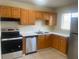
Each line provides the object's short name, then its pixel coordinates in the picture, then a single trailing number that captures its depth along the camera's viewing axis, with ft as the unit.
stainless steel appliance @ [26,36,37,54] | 8.66
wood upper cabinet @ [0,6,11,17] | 7.60
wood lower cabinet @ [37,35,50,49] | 9.83
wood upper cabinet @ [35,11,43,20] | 10.02
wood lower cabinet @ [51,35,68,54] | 8.82
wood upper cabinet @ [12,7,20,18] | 8.24
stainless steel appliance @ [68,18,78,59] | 5.45
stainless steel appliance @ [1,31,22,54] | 7.24
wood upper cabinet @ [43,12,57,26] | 10.90
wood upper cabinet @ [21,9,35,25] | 8.92
